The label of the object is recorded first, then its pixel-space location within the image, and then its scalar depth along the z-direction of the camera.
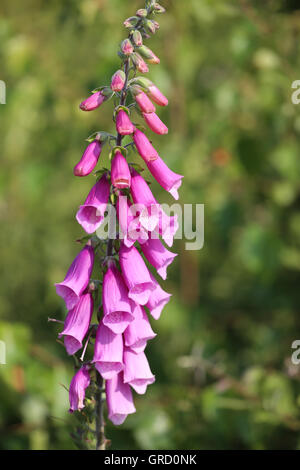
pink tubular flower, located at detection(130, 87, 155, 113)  0.85
